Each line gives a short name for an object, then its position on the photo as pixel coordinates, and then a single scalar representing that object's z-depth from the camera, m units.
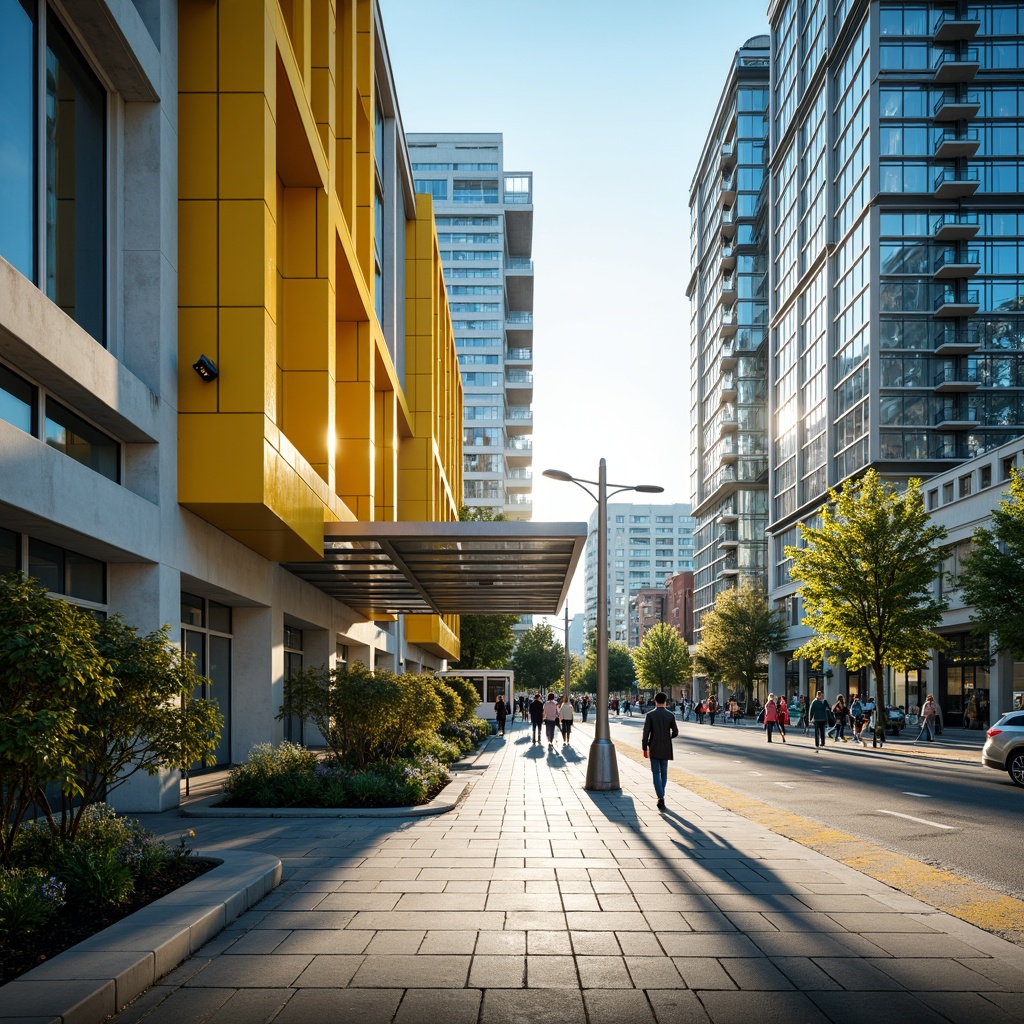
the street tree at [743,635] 72.50
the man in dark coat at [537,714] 35.84
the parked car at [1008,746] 19.61
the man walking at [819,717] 33.56
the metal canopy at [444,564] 19.80
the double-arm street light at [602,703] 18.30
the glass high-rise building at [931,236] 56.44
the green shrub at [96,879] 7.17
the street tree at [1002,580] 29.45
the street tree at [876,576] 39.34
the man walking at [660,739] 15.51
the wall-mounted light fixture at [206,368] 14.93
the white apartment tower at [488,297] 119.12
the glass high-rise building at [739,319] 88.19
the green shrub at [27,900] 6.27
